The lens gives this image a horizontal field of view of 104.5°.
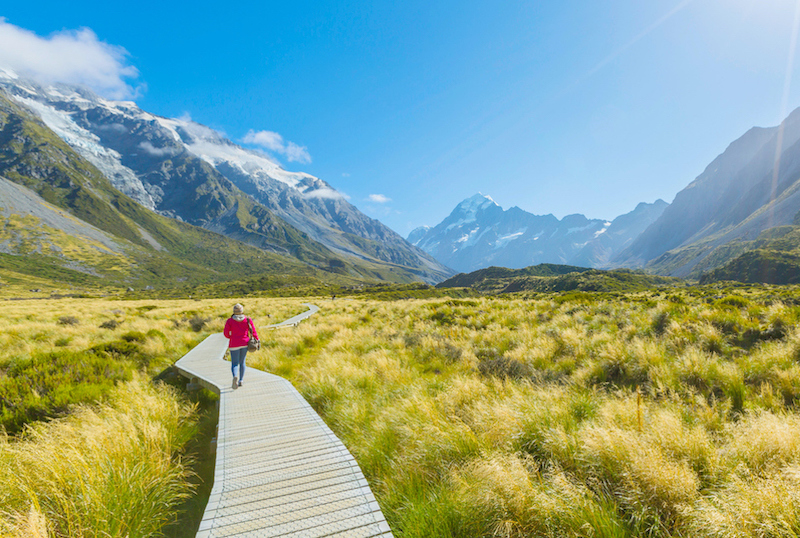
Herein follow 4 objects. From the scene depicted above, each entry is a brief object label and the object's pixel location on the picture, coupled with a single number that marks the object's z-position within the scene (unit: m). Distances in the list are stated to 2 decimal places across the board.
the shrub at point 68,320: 19.84
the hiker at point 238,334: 8.39
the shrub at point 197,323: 19.73
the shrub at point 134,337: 12.88
